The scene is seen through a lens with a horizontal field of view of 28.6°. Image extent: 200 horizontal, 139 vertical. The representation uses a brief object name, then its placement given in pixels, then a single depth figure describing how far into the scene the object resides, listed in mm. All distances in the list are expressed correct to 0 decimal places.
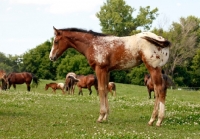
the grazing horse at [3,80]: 37628
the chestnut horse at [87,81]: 36312
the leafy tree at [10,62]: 119094
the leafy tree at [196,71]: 80812
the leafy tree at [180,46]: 80375
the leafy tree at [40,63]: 92062
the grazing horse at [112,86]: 39412
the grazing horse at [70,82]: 37844
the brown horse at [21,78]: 38781
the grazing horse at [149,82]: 22078
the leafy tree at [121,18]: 96000
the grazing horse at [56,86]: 44975
